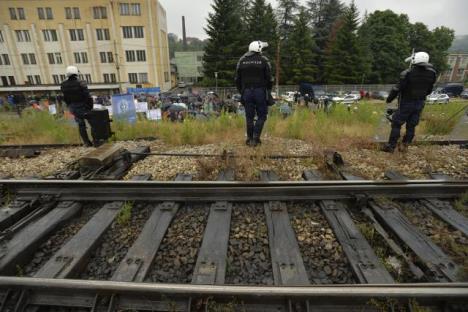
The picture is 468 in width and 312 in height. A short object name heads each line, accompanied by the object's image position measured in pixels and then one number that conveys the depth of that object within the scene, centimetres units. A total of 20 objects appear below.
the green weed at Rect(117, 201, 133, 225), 269
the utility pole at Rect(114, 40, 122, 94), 4147
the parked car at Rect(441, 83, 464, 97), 4242
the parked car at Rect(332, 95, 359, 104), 3052
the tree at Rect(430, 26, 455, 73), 5656
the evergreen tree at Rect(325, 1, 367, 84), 4228
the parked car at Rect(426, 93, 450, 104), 3086
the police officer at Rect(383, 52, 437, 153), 484
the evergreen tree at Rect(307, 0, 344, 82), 4622
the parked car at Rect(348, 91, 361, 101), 3418
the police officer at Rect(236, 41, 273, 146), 502
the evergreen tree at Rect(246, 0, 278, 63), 4134
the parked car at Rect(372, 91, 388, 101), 3819
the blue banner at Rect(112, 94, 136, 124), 1456
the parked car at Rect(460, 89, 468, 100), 3875
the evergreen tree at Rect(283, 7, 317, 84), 4244
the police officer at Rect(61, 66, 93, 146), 589
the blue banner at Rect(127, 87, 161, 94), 3649
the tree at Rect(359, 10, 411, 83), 4806
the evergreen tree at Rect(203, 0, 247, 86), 3929
